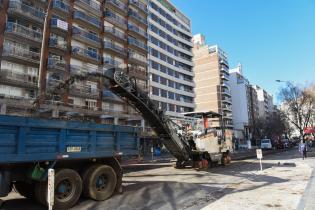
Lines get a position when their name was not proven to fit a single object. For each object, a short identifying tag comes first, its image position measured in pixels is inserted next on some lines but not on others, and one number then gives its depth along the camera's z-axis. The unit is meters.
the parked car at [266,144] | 53.88
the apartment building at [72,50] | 30.66
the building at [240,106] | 97.44
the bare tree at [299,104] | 53.03
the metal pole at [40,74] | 17.04
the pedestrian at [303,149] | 25.16
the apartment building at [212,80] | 87.19
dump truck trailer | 7.03
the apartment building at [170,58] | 56.31
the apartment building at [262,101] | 132.82
